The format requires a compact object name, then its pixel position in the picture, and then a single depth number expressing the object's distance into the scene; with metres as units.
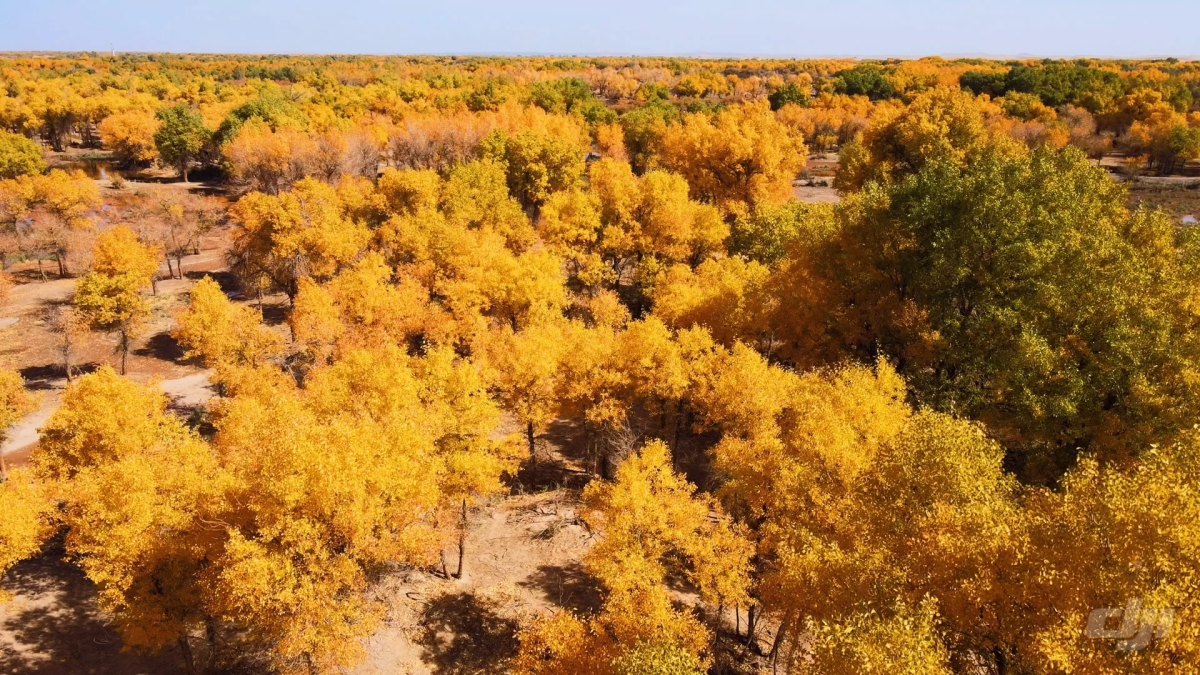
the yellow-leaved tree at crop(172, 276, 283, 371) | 46.06
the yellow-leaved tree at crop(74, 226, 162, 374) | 50.88
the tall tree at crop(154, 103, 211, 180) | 114.31
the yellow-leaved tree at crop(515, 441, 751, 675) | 24.17
